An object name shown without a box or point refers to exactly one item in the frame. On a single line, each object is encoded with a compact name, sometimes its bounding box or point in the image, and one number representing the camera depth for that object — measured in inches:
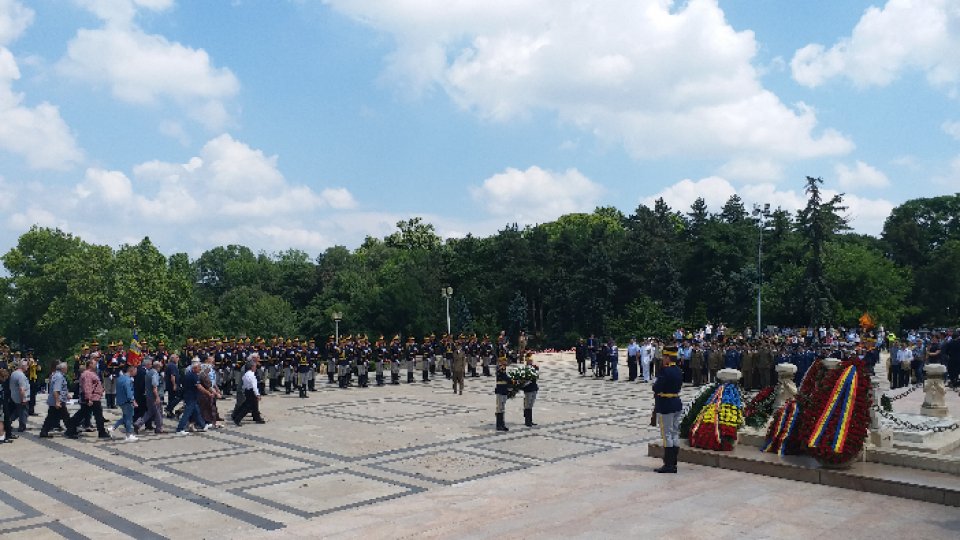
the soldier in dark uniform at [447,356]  1111.6
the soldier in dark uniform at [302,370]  889.5
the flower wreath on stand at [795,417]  403.5
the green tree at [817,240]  1815.9
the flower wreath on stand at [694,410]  454.6
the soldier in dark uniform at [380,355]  1026.5
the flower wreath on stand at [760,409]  461.7
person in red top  580.4
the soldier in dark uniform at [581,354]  1192.8
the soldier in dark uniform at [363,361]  1012.5
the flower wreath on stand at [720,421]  430.0
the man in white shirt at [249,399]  660.7
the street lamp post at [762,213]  2429.9
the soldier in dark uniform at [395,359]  1064.2
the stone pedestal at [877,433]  406.6
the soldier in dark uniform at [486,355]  1138.7
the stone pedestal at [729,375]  427.5
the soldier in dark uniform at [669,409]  409.1
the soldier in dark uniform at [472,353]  1125.7
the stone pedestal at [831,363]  390.0
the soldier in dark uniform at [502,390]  597.0
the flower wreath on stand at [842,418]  378.6
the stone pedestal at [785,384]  430.3
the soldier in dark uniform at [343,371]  1002.1
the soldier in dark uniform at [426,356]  1079.8
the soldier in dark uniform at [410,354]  1073.5
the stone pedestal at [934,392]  532.9
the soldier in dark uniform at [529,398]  617.6
